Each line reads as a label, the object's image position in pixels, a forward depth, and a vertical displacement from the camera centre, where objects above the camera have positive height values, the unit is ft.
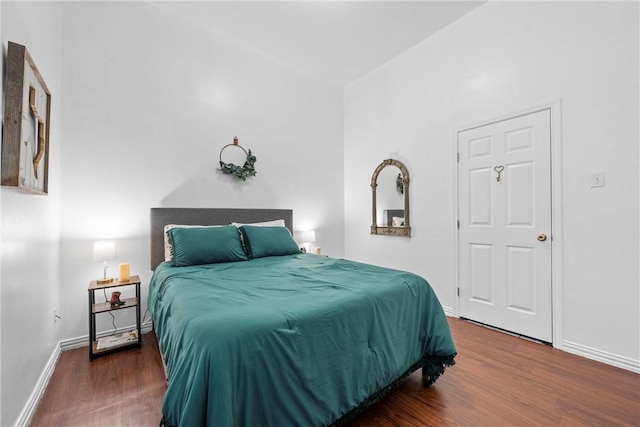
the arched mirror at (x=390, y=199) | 11.79 +0.66
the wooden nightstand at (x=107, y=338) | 7.26 -2.80
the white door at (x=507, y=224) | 8.21 -0.33
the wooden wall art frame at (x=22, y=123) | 4.43 +1.57
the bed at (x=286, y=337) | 3.46 -1.84
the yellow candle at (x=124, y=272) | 7.99 -1.58
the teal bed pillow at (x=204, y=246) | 8.00 -0.90
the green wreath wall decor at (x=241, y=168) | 10.77 +1.78
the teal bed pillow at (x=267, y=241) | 9.27 -0.90
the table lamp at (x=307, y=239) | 12.86 -1.10
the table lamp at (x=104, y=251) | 7.77 -0.99
